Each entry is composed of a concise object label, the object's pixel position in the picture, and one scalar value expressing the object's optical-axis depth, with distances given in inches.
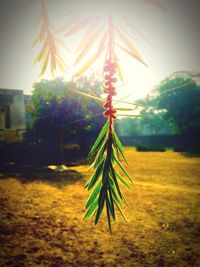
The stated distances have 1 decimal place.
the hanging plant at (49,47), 27.5
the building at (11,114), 673.6
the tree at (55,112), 514.9
